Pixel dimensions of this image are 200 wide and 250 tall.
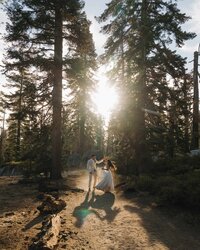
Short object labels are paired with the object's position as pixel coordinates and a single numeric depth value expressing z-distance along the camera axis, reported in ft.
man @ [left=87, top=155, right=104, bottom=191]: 49.57
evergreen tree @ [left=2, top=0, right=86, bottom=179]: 59.57
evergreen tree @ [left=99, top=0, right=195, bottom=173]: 58.13
